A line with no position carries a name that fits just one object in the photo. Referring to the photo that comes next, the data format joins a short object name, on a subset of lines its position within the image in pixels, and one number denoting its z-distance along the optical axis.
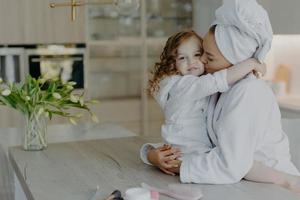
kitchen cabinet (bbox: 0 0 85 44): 4.22
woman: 1.43
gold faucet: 2.35
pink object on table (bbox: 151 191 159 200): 1.26
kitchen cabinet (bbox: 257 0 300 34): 3.80
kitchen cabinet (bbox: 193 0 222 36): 4.85
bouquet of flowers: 2.11
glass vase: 2.11
